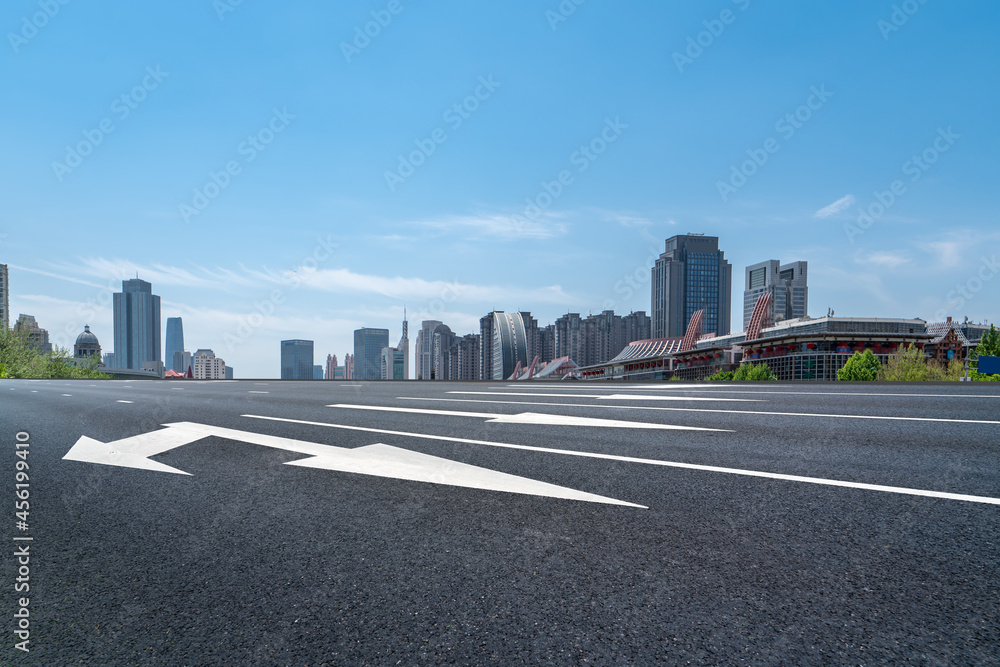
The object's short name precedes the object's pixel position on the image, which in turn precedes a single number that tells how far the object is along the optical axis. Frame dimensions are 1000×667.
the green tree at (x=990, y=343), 76.00
